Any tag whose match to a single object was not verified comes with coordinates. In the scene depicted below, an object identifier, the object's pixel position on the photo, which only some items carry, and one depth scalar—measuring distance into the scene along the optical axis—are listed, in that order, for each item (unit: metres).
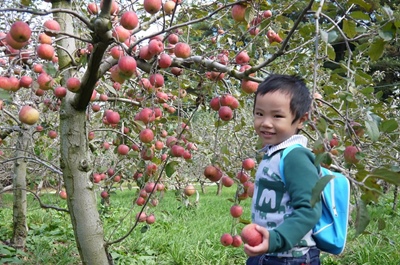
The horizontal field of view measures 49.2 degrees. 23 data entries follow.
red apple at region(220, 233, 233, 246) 1.88
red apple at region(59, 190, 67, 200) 3.50
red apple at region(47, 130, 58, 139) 2.95
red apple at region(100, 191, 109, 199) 3.05
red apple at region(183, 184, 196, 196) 2.51
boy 1.25
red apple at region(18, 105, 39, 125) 1.87
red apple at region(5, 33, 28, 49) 1.52
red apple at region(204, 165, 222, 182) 1.81
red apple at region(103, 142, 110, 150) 3.15
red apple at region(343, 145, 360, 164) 1.20
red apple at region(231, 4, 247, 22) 1.61
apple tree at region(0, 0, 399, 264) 1.26
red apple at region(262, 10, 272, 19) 2.03
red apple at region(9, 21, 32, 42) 1.45
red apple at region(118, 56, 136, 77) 1.49
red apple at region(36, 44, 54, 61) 1.62
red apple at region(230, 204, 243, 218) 1.85
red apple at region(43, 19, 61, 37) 1.69
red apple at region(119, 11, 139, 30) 1.54
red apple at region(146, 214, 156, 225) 2.62
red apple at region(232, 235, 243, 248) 1.90
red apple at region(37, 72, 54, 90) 1.77
